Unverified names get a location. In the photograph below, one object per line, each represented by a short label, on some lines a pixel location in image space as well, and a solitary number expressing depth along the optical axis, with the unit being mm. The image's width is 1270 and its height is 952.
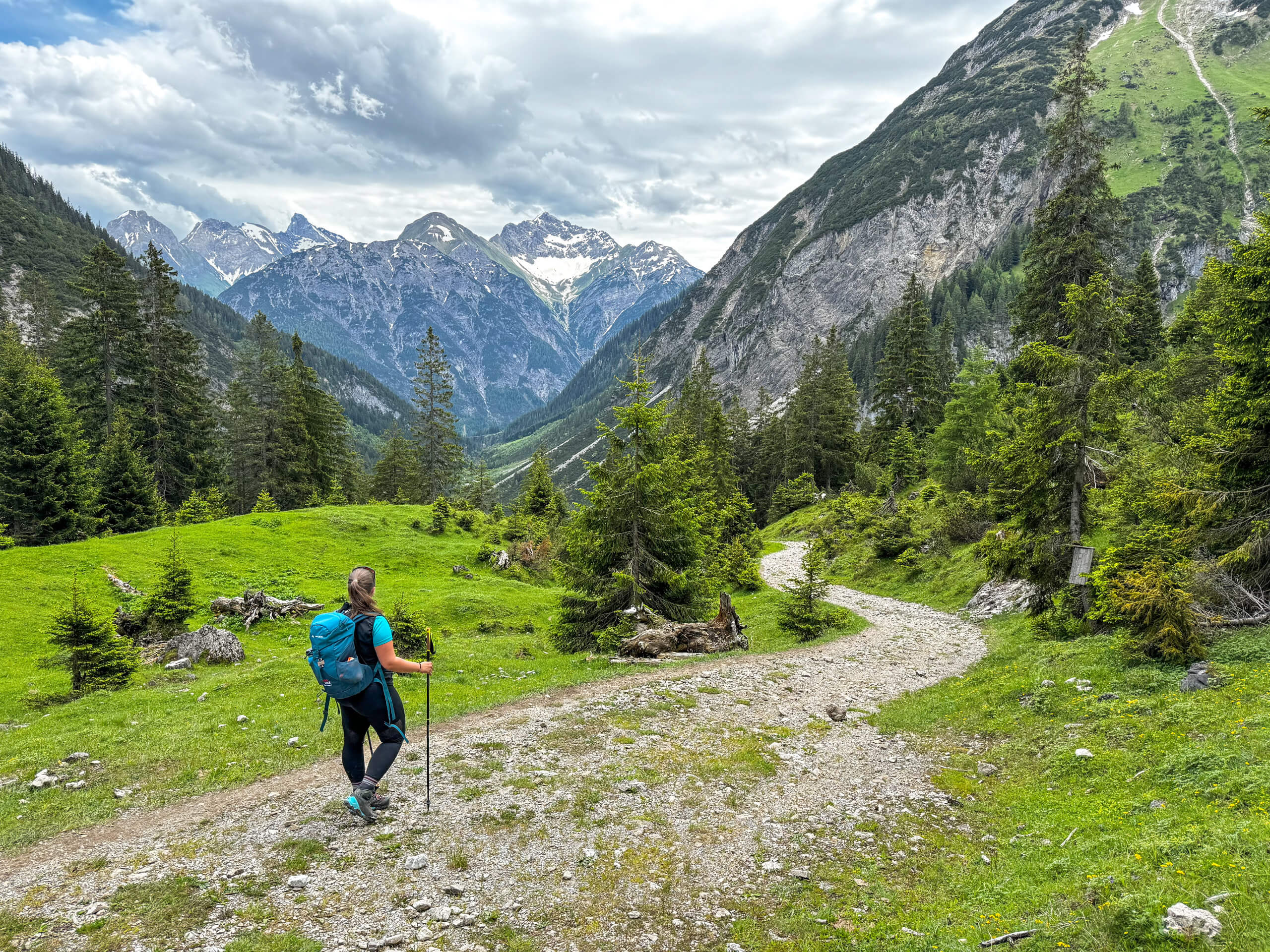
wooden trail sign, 15969
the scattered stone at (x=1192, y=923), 4492
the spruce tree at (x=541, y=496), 50312
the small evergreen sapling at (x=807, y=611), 22234
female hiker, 7781
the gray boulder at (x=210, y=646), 18328
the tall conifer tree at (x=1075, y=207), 28547
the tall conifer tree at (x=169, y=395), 46375
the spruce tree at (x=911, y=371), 57031
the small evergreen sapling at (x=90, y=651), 14633
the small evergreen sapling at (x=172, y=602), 19453
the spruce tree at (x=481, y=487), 71938
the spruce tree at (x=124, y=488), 36500
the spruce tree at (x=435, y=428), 61406
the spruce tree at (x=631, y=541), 20406
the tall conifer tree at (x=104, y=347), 42938
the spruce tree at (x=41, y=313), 77125
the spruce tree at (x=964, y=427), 40125
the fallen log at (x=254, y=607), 22984
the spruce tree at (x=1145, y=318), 47812
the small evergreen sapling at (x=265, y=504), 43156
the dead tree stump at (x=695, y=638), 18281
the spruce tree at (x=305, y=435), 53312
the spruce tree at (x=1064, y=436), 16234
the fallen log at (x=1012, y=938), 5285
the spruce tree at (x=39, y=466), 31500
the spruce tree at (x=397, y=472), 70312
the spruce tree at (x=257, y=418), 52938
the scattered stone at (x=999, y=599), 23281
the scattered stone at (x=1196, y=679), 10078
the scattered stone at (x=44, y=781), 9188
